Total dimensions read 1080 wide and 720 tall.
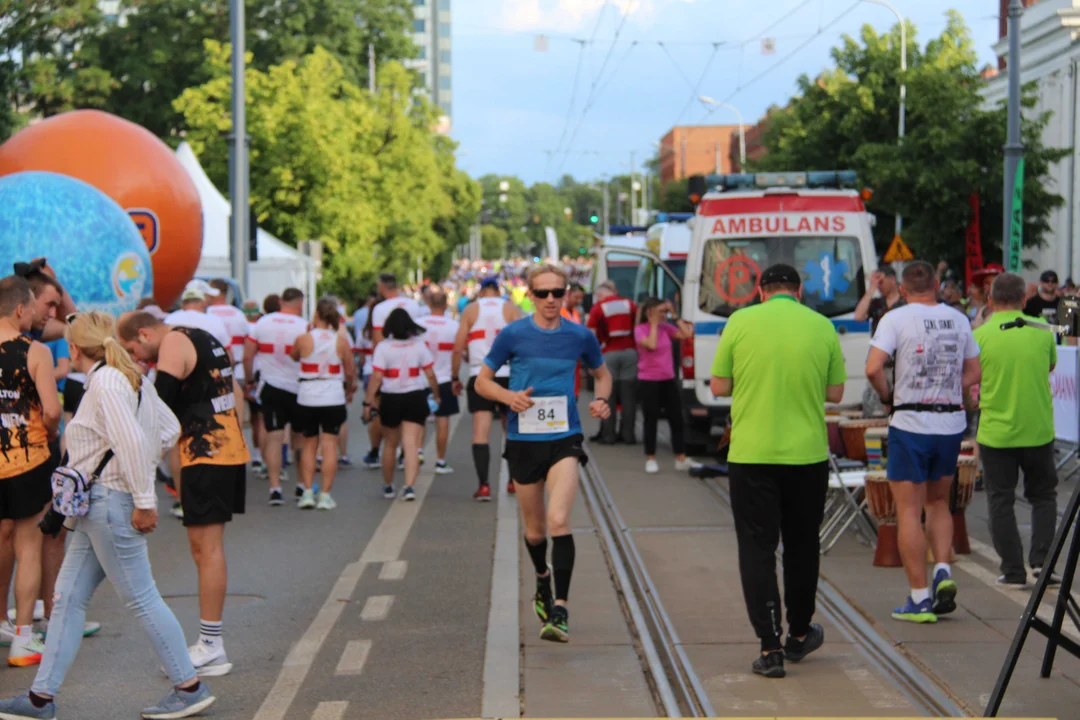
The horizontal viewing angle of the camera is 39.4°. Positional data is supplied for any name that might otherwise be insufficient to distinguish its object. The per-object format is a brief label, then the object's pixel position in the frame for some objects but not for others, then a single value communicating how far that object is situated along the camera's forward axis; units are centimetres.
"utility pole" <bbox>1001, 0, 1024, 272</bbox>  2044
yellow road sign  2891
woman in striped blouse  612
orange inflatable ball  1697
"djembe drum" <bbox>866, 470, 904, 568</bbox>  940
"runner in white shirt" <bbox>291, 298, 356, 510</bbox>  1238
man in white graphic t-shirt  770
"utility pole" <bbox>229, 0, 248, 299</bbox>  2292
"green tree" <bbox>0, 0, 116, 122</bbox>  3297
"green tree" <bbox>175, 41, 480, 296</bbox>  3588
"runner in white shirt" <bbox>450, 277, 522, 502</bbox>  1296
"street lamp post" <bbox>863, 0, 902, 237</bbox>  3638
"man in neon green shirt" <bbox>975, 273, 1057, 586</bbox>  858
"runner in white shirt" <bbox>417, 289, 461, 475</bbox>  1419
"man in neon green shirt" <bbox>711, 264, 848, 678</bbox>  671
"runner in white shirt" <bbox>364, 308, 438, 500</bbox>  1281
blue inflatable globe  1323
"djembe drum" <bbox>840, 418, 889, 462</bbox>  1097
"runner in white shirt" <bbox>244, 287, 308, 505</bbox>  1294
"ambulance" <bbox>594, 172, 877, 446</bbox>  1553
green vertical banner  2045
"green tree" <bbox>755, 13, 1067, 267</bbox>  3306
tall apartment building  15262
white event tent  2717
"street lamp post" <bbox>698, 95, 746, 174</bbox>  4256
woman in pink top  1514
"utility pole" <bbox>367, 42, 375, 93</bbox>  5509
